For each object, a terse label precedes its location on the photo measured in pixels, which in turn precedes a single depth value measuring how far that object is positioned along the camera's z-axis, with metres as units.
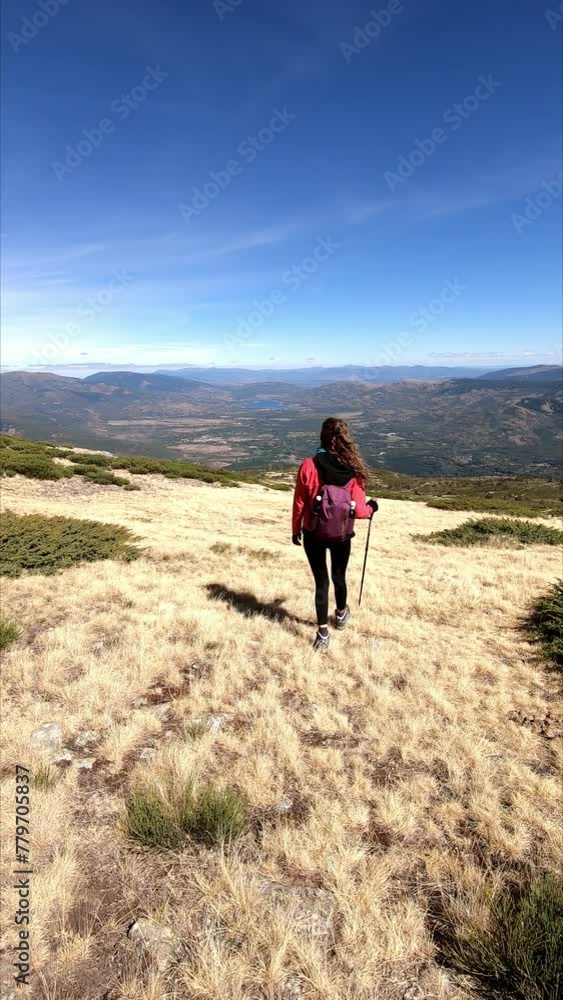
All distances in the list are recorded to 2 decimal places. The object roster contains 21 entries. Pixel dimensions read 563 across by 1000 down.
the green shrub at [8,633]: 6.49
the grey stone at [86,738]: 4.52
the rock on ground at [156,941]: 2.53
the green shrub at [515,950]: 2.35
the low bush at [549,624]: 6.64
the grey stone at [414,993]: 2.37
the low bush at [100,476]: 27.95
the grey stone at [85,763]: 4.18
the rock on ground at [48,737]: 4.41
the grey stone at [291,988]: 2.35
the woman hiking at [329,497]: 6.21
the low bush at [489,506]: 29.00
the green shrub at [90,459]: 33.41
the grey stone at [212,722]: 4.80
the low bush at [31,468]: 26.20
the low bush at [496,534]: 17.30
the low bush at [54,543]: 10.38
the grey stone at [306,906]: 2.71
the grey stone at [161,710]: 5.04
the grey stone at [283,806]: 3.70
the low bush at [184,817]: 3.33
